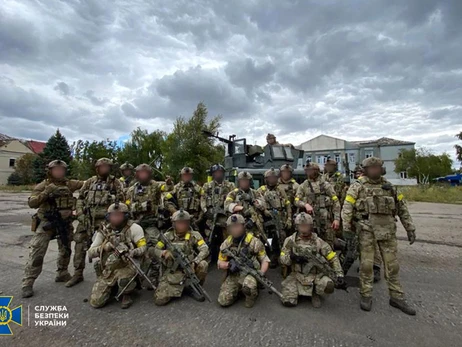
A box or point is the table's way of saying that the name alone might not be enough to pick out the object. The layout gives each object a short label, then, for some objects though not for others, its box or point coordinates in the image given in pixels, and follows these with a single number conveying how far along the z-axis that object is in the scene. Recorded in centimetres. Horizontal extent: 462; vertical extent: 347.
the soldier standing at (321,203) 490
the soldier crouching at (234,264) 338
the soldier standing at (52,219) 383
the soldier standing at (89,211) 418
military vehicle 823
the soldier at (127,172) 671
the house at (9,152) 4403
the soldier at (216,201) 474
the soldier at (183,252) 354
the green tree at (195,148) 2128
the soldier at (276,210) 480
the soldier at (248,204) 429
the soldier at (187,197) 479
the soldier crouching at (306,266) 337
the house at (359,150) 4397
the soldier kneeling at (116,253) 343
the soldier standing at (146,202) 452
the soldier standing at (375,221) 338
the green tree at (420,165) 3741
